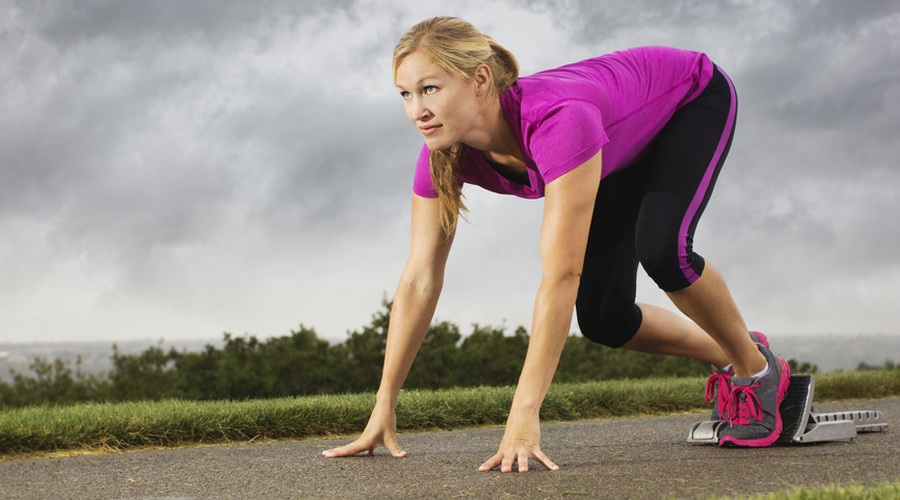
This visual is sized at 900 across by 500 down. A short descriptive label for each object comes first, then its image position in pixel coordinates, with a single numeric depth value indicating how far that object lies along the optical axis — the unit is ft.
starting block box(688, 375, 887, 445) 12.86
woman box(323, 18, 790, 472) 10.00
